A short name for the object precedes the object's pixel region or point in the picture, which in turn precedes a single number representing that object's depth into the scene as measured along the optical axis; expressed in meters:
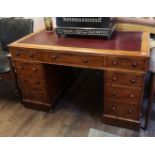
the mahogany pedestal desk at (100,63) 1.34
